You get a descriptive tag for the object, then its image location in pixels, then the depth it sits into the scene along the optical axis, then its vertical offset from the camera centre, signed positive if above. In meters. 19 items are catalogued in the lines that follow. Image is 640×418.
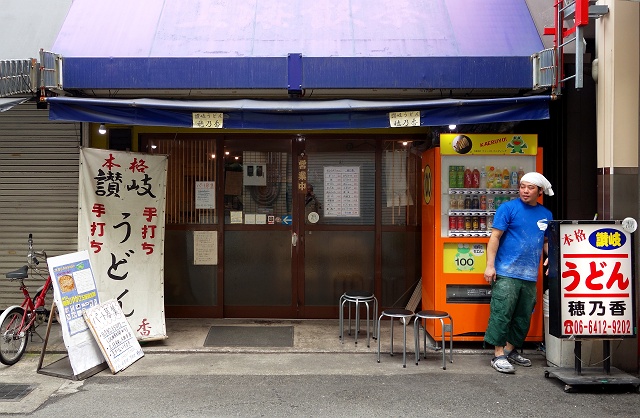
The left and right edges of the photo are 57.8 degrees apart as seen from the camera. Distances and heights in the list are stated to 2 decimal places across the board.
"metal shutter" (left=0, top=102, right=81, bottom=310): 8.49 +0.40
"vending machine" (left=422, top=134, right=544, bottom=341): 7.43 -0.06
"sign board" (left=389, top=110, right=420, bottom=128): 6.90 +1.04
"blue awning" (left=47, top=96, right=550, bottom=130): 6.81 +1.13
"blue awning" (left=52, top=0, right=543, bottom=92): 7.08 +2.07
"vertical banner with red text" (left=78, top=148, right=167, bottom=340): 7.39 -0.27
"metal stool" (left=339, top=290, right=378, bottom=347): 7.61 -1.22
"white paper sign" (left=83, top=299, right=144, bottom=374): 6.63 -1.50
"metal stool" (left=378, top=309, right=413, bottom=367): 6.79 -1.27
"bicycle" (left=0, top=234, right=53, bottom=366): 6.83 -1.35
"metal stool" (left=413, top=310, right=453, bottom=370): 6.76 -1.43
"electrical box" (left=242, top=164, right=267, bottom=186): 9.03 +0.50
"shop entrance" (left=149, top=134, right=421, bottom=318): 8.98 -0.22
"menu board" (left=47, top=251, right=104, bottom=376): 6.41 -1.07
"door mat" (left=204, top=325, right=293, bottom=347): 7.72 -1.79
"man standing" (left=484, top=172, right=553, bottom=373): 6.75 -0.68
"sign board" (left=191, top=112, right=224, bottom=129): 6.88 +1.05
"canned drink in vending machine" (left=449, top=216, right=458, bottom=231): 7.55 -0.22
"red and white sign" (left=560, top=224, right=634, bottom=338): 6.20 -0.76
